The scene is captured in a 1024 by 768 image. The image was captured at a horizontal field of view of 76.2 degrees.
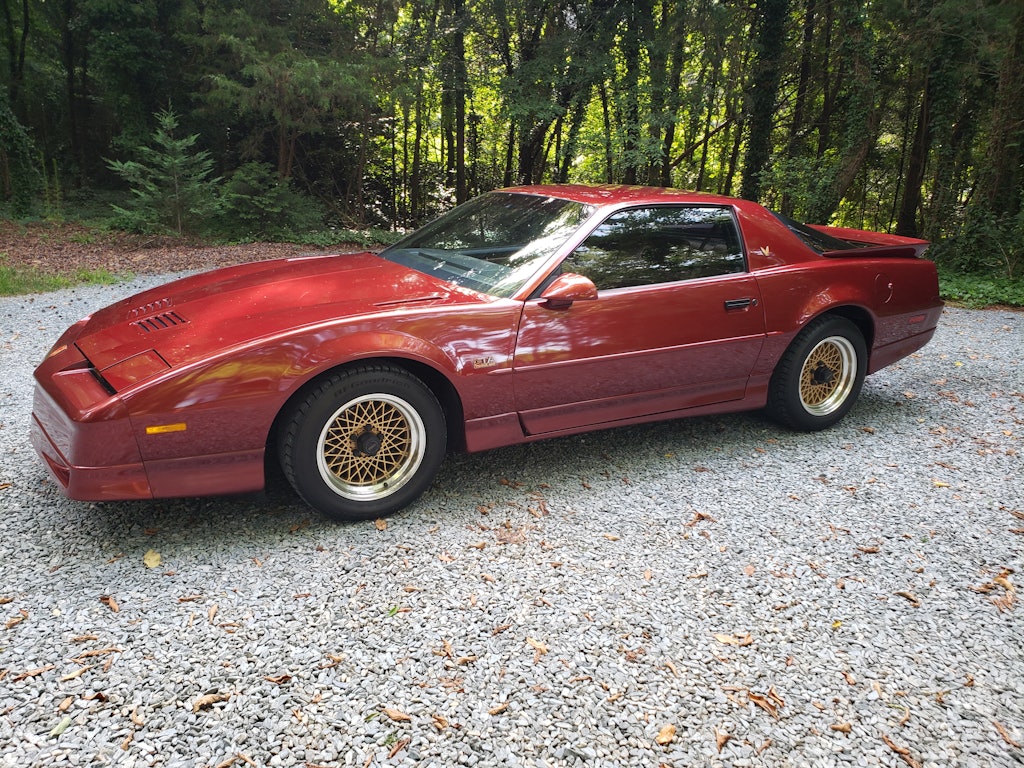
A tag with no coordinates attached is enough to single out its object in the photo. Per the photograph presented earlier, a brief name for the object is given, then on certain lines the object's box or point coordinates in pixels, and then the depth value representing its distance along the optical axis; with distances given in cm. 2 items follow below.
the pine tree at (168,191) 1133
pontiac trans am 244
